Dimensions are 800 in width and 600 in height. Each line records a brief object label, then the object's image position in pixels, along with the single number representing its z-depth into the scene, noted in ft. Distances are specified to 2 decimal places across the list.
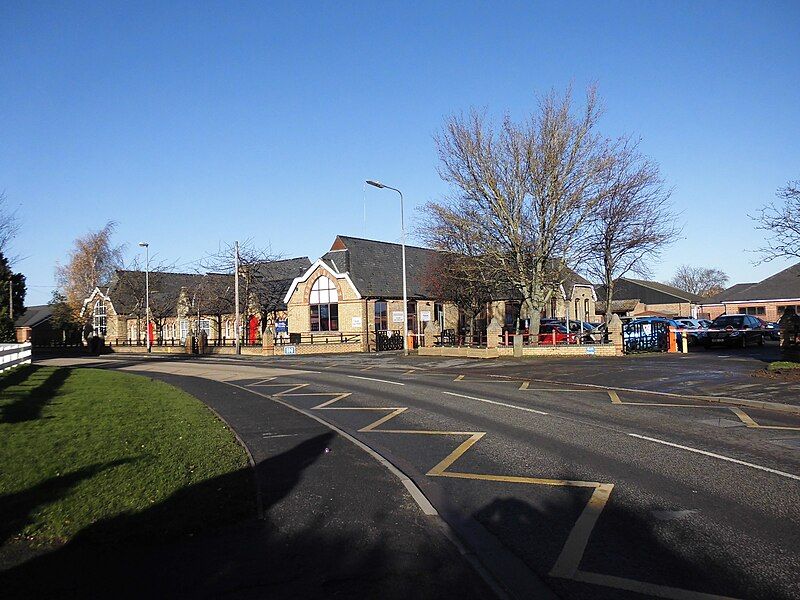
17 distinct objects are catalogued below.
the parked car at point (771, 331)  144.39
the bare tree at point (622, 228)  110.36
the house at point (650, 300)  244.22
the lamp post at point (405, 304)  108.58
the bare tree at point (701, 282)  379.96
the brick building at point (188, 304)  165.68
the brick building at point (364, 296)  147.43
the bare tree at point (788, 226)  67.30
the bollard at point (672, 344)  108.99
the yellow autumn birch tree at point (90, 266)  239.50
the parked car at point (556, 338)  105.70
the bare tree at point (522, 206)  101.65
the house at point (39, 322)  264.72
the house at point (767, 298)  195.52
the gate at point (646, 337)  110.83
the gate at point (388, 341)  139.03
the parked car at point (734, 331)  114.73
